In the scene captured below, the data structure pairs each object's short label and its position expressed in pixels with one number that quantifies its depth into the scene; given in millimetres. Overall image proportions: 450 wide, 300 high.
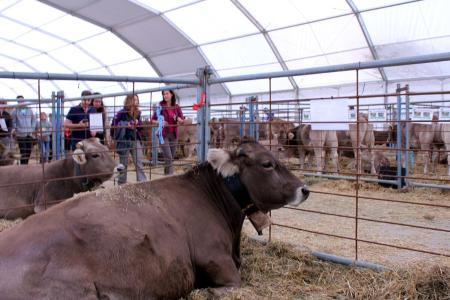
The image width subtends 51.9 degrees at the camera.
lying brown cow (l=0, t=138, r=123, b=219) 6109
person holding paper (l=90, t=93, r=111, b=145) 7339
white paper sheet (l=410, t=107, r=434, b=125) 10248
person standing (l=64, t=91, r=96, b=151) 7649
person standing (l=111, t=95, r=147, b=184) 6923
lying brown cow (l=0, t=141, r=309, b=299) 2775
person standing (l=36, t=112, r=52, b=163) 11619
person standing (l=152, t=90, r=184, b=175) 6934
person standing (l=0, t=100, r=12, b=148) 10203
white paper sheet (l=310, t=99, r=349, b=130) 4309
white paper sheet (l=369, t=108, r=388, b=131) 9184
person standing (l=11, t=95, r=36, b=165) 10594
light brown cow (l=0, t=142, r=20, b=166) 10329
